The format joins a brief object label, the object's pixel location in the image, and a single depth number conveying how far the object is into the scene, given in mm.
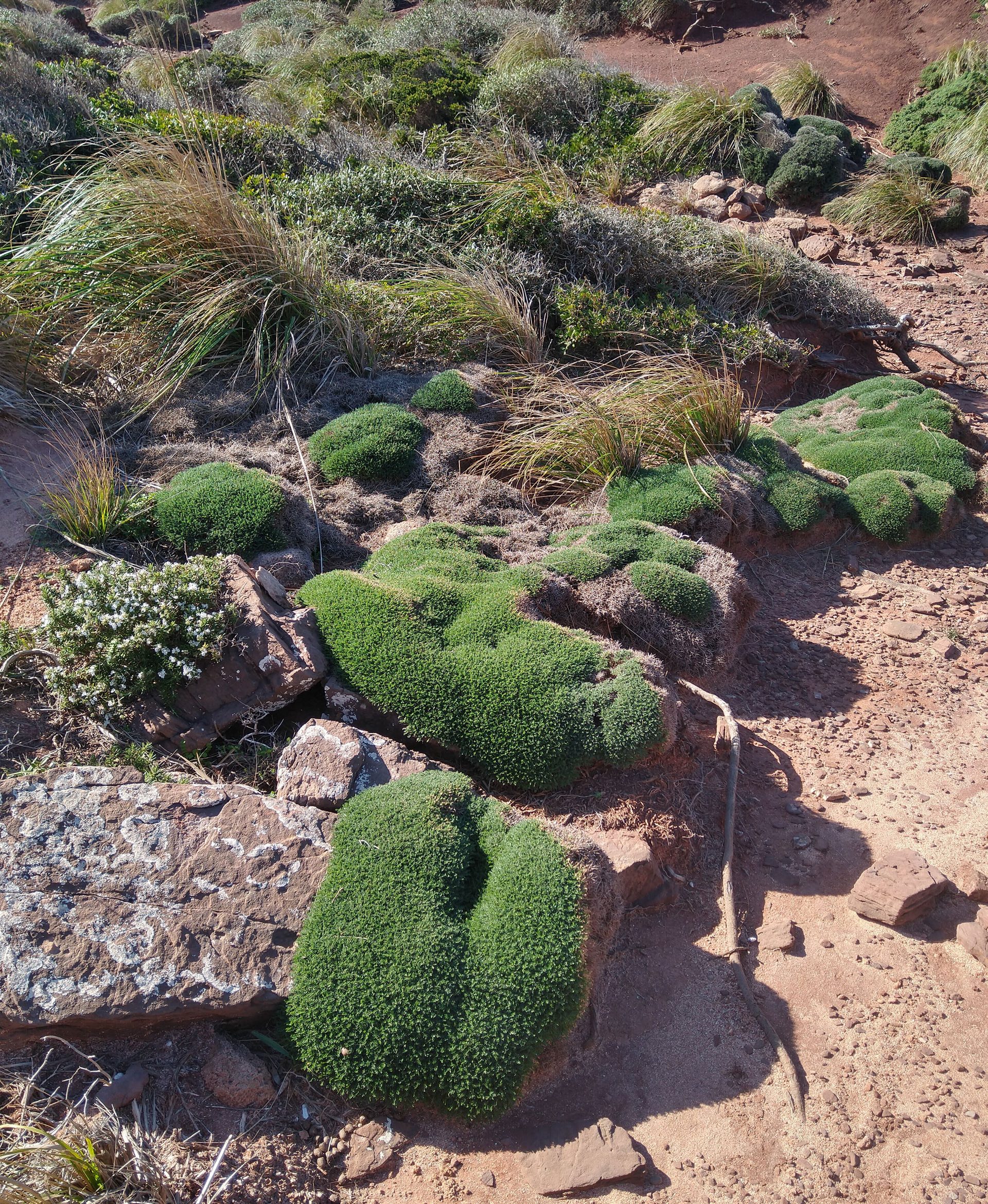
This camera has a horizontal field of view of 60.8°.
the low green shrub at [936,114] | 10578
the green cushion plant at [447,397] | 5117
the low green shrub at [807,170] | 9258
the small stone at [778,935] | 3000
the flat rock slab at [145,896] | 2424
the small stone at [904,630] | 4555
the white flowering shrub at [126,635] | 3023
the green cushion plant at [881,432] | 5684
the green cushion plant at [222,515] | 3914
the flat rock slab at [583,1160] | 2348
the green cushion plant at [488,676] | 3145
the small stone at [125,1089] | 2342
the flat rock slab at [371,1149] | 2393
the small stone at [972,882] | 3111
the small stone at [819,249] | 8742
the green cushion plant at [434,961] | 2439
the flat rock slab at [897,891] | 3023
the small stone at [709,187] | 9336
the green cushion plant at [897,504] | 5191
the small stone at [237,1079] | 2430
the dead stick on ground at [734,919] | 2609
